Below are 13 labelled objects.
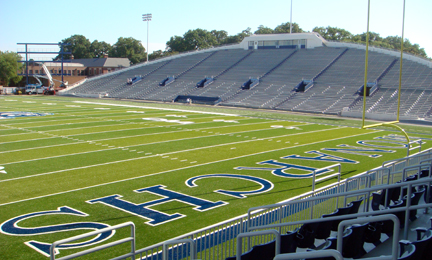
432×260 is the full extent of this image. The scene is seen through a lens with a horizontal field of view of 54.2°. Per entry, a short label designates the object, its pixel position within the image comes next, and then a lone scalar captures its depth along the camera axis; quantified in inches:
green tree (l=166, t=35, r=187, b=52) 3791.8
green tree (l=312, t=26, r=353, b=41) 3543.3
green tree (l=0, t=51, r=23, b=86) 2743.6
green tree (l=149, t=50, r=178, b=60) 3790.8
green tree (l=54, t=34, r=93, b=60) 4168.3
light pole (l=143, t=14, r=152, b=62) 2411.4
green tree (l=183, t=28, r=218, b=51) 3762.3
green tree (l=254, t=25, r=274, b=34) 3705.7
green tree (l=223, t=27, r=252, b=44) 3772.6
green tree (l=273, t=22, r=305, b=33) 3614.7
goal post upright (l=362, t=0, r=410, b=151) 465.1
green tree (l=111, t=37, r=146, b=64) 3831.2
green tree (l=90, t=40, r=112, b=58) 4185.5
